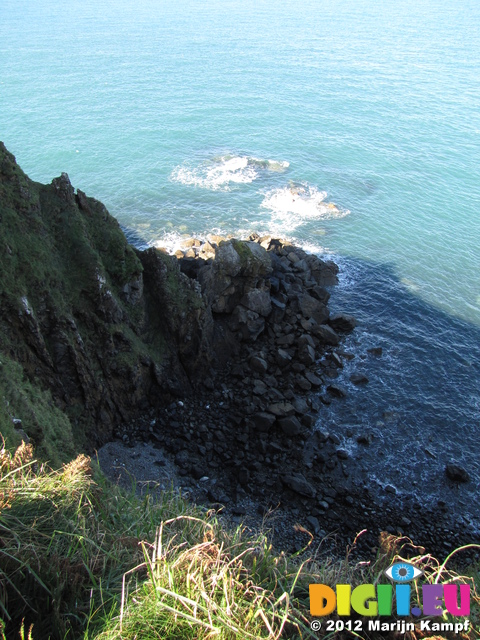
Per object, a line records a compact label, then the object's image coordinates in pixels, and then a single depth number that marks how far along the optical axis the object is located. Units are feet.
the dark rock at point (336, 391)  109.81
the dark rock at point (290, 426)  97.71
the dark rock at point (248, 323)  118.32
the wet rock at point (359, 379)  114.21
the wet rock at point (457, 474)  92.99
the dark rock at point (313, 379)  110.73
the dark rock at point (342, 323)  130.16
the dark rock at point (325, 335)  123.44
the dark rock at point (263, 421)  97.60
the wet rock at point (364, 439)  99.19
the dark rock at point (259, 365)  110.93
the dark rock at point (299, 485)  86.79
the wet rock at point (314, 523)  81.71
